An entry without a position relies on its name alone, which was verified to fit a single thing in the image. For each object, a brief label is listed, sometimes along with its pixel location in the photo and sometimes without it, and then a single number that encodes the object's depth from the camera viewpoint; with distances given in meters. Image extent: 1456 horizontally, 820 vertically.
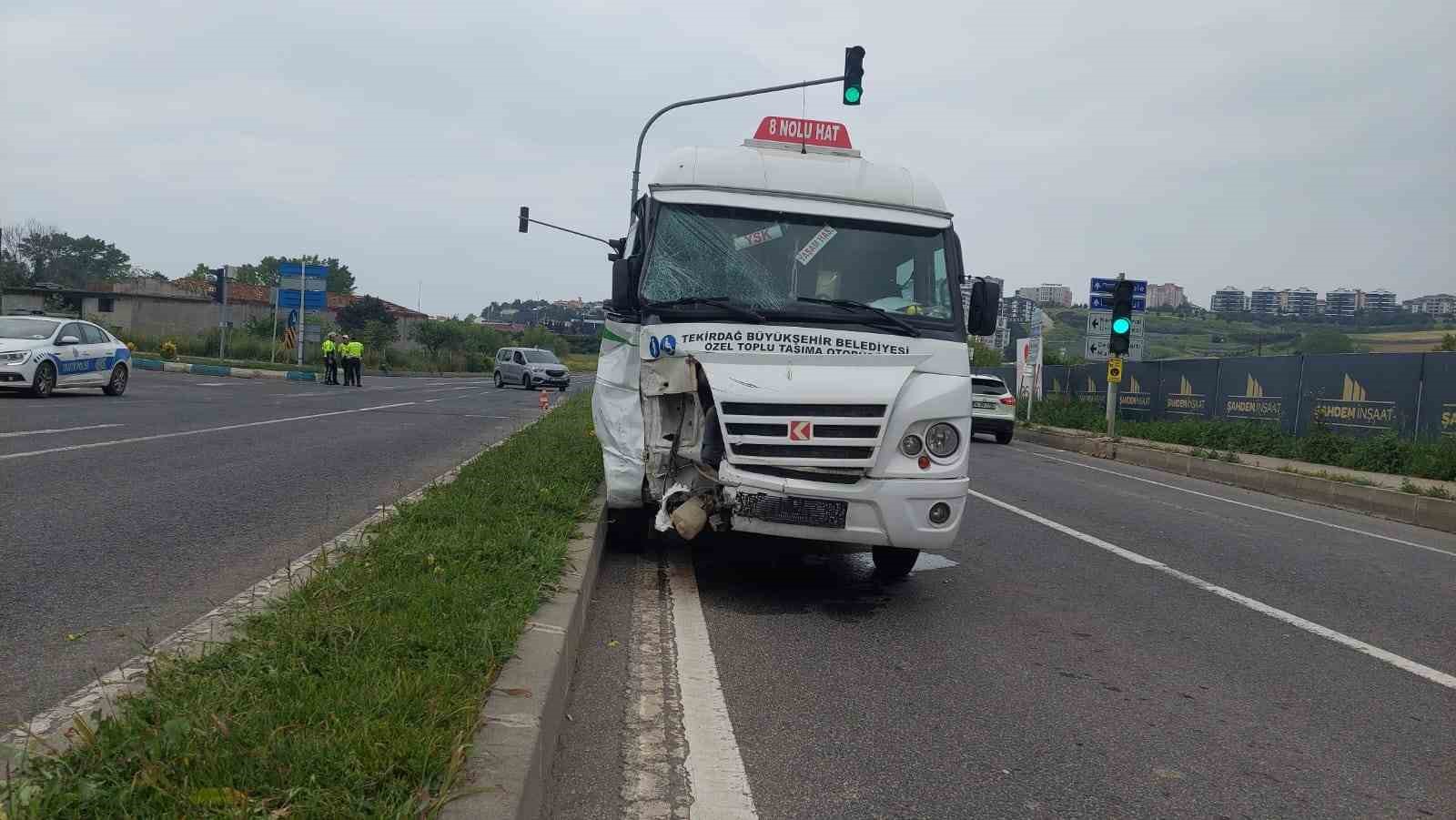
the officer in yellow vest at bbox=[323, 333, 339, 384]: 33.62
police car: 17.84
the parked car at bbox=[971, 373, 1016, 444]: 22.91
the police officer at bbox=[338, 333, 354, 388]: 33.66
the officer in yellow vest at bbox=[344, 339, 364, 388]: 33.62
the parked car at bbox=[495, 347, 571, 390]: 41.22
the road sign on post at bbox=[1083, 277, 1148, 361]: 24.67
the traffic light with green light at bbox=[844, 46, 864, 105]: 18.23
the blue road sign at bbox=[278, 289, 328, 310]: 45.47
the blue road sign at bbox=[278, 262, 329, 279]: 45.44
